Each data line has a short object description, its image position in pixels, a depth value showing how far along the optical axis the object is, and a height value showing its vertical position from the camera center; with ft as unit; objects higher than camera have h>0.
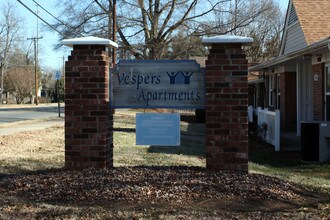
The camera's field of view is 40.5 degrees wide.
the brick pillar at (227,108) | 21.74 -0.26
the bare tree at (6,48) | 215.31 +28.44
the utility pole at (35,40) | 219.69 +31.40
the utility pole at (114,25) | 79.45 +13.94
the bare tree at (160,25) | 96.84 +17.92
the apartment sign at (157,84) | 22.74 +0.97
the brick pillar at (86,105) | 22.38 -0.08
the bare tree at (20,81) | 246.39 +12.39
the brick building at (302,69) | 45.03 +4.13
